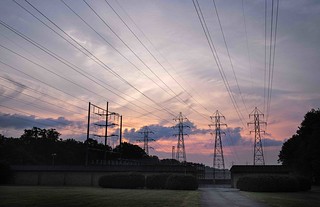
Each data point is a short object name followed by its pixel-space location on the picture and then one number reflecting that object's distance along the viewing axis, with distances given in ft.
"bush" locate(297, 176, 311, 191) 164.33
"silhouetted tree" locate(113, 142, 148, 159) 535.19
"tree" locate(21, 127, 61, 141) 430.61
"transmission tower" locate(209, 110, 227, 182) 241.94
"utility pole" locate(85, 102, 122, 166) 253.08
